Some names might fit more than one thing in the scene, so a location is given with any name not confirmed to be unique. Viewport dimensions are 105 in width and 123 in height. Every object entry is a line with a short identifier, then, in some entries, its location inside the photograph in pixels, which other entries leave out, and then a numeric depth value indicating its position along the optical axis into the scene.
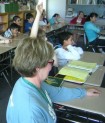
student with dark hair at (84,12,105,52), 5.47
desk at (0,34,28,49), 3.93
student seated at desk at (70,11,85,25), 8.04
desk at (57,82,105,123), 1.57
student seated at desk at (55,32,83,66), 3.01
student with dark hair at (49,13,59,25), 7.86
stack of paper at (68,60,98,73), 2.44
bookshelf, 7.08
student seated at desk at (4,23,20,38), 4.81
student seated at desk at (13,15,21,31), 6.16
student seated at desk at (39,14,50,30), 6.54
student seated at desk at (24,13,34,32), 6.92
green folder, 1.95
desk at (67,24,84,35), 7.72
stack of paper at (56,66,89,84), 2.10
